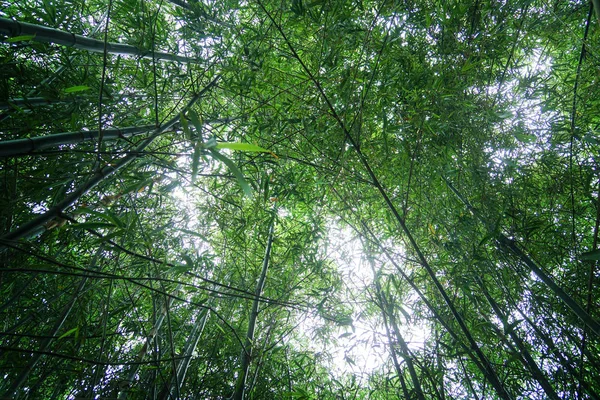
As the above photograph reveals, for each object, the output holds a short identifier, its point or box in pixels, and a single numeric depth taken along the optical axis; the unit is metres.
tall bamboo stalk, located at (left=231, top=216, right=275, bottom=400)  1.79
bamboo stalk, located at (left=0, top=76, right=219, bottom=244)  1.15
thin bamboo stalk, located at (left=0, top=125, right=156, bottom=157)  1.26
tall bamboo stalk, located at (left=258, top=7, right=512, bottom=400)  1.37
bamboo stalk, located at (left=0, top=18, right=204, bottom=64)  1.60
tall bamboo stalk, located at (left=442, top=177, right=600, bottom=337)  1.29
